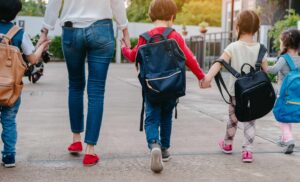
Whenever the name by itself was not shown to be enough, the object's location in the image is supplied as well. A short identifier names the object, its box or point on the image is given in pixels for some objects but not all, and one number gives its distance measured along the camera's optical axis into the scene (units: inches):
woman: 160.2
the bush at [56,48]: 1331.2
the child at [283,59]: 195.7
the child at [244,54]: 174.1
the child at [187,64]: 161.8
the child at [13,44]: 155.9
